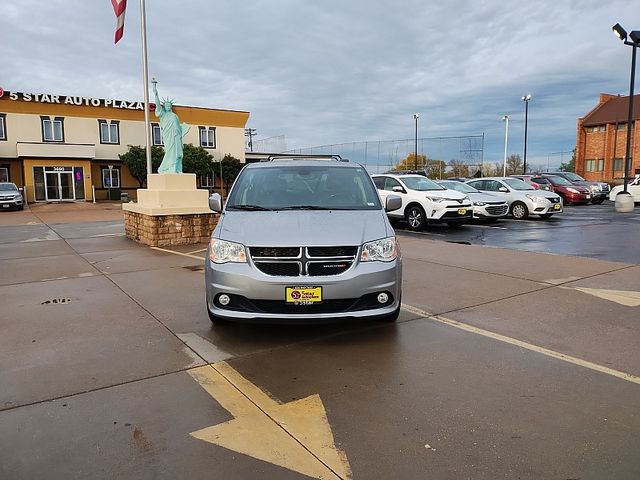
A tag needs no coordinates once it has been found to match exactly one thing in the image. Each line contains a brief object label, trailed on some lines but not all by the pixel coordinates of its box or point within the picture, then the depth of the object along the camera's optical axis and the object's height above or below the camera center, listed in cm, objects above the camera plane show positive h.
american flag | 1322 +456
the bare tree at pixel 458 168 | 4884 +129
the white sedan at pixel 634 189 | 2527 -47
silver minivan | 408 -73
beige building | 3309 +308
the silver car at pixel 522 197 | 1688 -57
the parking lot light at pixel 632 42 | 1748 +504
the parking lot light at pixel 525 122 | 3687 +451
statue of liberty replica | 1258 +119
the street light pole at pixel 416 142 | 4298 +354
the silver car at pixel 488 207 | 1599 -85
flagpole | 1258 +301
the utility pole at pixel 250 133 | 6942 +711
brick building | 4939 +417
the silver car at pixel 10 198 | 2574 -69
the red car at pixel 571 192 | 2455 -58
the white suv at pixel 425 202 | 1406 -59
